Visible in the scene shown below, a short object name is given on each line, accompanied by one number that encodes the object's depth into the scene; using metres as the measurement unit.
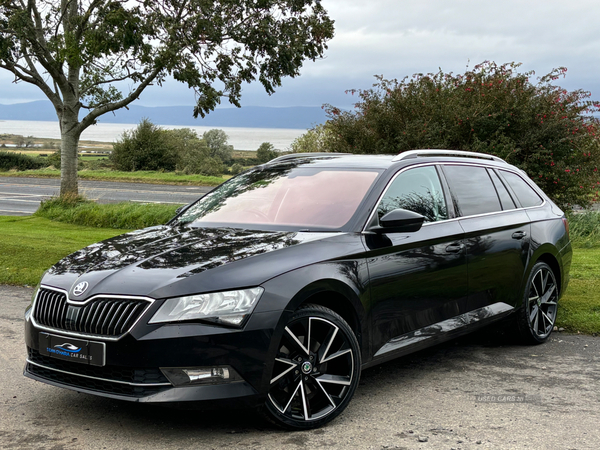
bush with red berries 15.02
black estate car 3.65
